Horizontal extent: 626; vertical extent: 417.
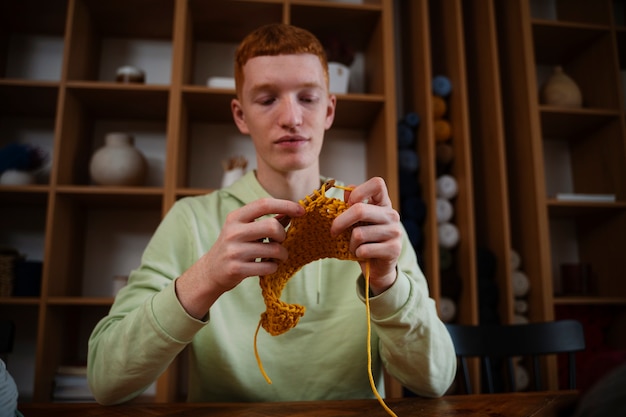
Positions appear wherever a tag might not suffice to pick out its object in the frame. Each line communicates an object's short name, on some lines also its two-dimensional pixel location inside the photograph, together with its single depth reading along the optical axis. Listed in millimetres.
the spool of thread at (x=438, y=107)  2064
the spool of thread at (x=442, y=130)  2045
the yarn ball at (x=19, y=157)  1853
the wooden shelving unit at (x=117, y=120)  1823
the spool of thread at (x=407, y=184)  1961
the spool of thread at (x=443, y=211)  1986
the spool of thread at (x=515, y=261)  2020
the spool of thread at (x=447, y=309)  1907
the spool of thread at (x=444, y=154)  2041
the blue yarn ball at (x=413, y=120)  2062
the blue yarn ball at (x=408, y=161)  2000
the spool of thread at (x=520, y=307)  1986
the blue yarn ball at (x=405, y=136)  2045
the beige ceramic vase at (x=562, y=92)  2133
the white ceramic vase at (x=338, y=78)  1959
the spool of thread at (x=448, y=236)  1960
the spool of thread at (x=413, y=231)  1893
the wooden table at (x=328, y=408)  678
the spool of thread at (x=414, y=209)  1908
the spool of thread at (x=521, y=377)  1891
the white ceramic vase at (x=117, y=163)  1883
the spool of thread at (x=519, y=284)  1979
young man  674
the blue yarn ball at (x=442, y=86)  2070
